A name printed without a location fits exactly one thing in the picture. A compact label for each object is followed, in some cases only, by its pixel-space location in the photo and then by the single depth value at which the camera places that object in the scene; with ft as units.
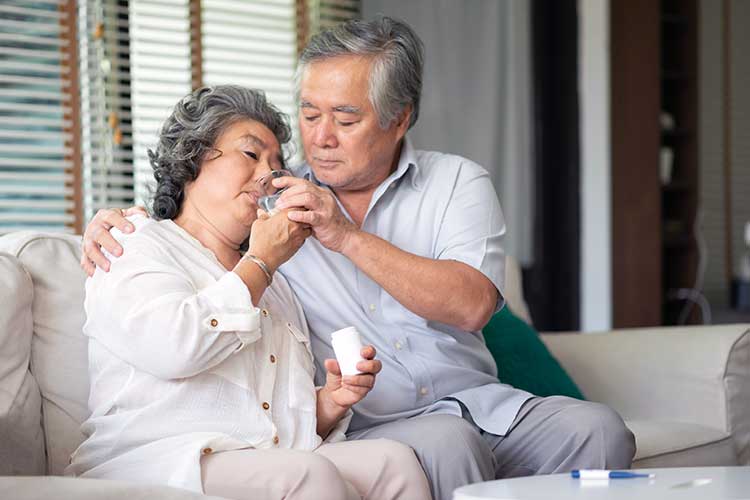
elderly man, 6.31
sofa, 5.72
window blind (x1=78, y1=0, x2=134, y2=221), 12.50
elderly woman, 5.23
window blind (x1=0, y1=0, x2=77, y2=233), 11.89
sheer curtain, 14.48
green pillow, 8.20
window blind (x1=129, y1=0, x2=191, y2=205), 12.76
